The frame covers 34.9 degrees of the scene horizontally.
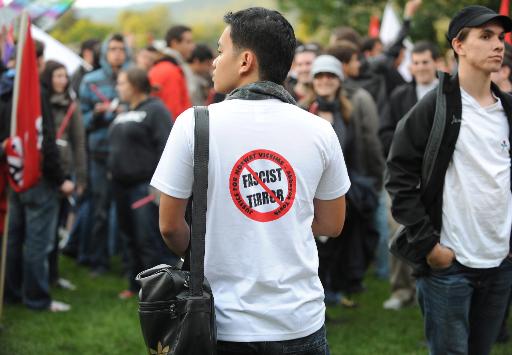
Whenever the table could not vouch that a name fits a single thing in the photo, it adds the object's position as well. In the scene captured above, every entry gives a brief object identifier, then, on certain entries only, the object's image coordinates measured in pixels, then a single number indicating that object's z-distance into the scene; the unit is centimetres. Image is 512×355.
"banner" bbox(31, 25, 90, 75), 984
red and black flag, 637
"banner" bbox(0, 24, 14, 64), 673
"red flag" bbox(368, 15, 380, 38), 1430
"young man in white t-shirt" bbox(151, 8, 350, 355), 277
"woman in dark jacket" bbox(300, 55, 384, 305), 682
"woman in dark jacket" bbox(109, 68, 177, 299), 753
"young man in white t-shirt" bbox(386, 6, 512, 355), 400
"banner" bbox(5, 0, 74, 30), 650
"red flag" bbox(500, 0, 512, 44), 770
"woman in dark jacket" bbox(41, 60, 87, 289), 787
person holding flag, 638
